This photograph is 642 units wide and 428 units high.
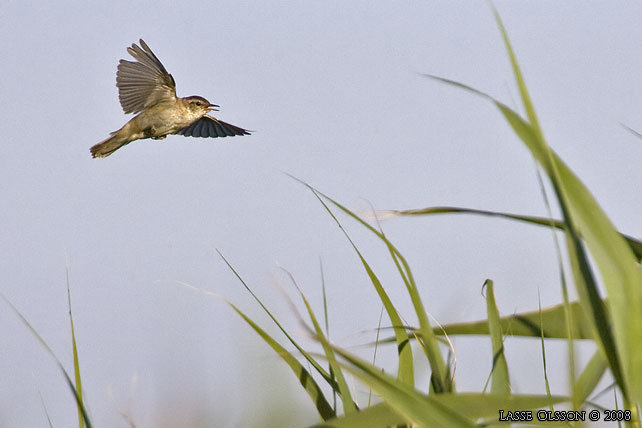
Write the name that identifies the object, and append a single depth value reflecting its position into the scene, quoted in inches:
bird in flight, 400.3
